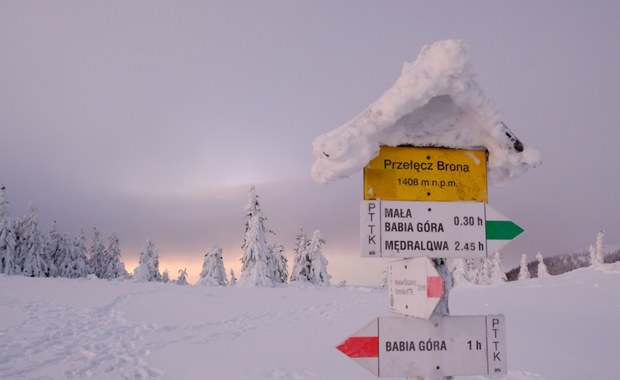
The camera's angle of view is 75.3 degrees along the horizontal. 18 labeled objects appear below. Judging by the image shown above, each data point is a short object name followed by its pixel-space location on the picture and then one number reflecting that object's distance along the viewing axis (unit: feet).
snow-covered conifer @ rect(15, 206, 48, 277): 165.27
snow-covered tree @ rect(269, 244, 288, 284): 189.47
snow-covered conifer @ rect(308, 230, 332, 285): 172.76
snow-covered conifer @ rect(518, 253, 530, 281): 284.61
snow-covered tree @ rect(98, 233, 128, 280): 209.05
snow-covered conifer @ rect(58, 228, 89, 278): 190.80
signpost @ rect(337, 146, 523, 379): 11.22
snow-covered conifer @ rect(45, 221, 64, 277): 188.14
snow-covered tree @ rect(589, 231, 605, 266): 221.05
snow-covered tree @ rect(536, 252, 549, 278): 264.11
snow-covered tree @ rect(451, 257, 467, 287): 198.44
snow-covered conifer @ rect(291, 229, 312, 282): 177.00
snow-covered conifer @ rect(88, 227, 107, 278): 208.64
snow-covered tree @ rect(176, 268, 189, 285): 213.46
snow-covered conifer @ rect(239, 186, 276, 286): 136.56
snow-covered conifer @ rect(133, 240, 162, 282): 182.39
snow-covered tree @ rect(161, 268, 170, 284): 224.53
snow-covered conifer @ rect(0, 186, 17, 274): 149.79
